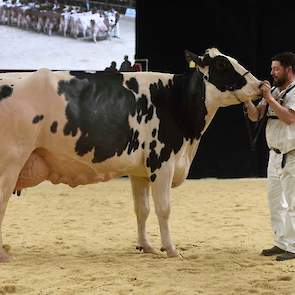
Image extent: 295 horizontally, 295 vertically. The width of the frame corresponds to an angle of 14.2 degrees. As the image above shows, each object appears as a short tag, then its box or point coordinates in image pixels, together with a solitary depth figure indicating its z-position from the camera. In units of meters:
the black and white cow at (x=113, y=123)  8.73
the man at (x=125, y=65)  18.11
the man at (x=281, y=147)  8.95
